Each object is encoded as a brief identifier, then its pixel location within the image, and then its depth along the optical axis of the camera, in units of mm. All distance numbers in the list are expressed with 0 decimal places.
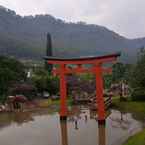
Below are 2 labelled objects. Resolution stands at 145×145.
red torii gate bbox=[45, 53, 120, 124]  11587
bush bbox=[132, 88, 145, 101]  16453
